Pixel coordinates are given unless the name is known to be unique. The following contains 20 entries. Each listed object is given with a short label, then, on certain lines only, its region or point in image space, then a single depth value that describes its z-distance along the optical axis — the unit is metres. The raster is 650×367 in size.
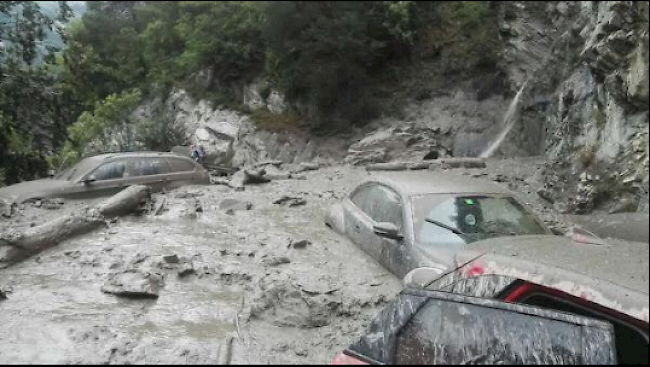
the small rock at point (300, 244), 7.05
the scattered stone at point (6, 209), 8.31
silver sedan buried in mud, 5.17
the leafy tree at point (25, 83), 7.58
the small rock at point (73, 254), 6.73
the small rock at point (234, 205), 10.05
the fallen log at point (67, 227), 6.61
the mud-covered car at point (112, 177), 9.27
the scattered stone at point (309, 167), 17.25
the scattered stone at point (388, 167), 14.93
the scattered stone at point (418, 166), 14.86
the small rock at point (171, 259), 6.34
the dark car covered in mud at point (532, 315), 2.27
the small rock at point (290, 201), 10.60
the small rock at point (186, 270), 6.02
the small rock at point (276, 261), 6.48
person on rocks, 19.31
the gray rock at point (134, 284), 5.24
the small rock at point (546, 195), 6.61
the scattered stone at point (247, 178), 13.49
